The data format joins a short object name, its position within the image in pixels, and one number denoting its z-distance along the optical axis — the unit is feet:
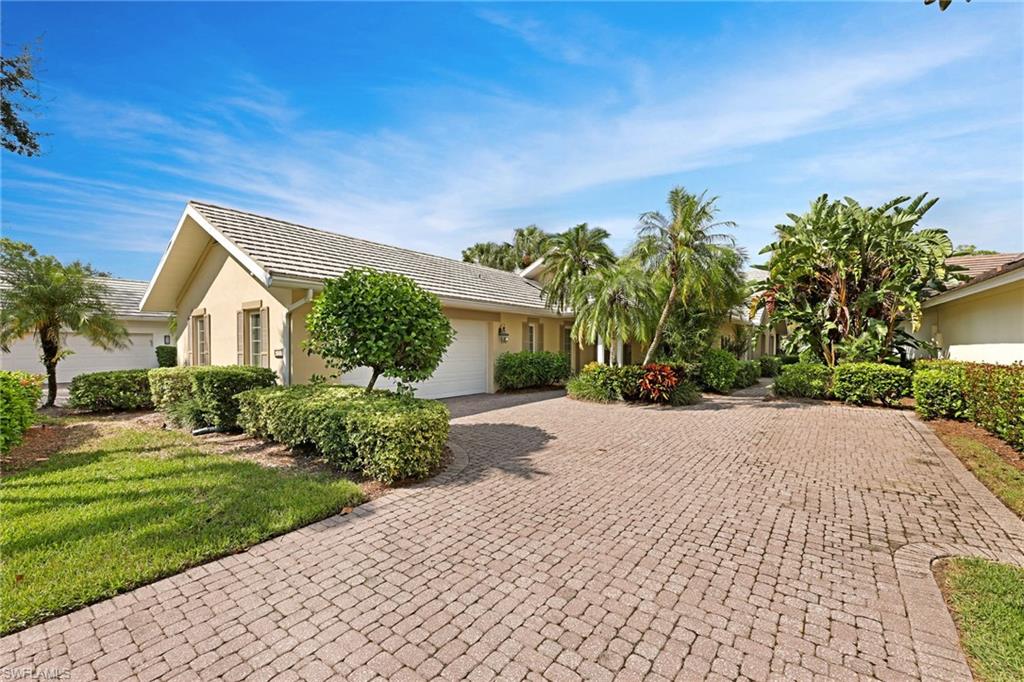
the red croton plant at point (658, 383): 41.37
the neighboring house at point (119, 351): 59.21
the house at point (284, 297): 32.91
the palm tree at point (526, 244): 111.20
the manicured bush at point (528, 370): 50.19
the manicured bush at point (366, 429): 18.06
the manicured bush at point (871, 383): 39.68
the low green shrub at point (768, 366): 75.02
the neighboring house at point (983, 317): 29.73
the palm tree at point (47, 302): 36.06
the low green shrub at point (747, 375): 58.70
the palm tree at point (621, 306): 38.86
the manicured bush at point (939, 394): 31.99
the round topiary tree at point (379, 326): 23.24
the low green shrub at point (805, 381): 44.14
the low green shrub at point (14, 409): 21.02
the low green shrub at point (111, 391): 34.86
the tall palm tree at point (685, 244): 37.70
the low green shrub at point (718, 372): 52.16
